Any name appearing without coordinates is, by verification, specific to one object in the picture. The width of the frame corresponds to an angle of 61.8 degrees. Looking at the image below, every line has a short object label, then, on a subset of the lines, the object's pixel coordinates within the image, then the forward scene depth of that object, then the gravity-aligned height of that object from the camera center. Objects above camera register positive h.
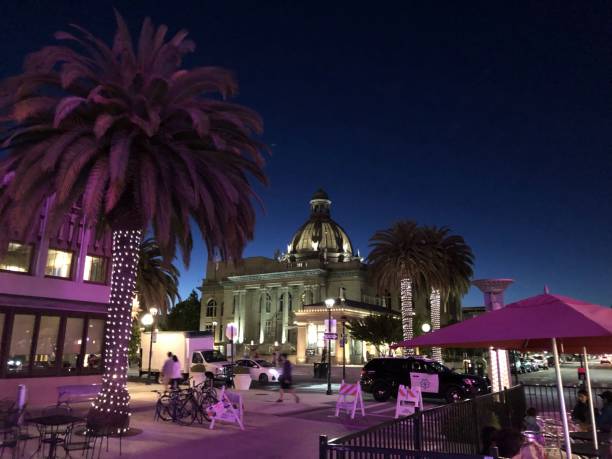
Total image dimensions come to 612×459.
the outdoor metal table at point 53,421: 9.76 -1.17
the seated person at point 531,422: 11.50 -1.31
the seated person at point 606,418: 11.69 -1.25
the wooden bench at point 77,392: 18.08 -1.16
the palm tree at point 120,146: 13.41 +5.83
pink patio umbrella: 6.66 +0.50
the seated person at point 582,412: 12.72 -1.22
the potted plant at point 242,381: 30.36 -1.20
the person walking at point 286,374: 25.75 -0.69
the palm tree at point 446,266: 43.66 +8.20
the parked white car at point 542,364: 79.31 -0.33
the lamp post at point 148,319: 33.08 +2.56
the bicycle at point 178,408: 16.16 -1.48
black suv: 24.07 -0.85
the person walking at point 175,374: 20.19 -0.55
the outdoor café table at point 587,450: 8.30 -1.45
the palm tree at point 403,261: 42.41 +8.17
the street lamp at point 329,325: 28.82 +2.06
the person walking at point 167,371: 20.31 -0.44
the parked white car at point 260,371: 37.91 -0.77
